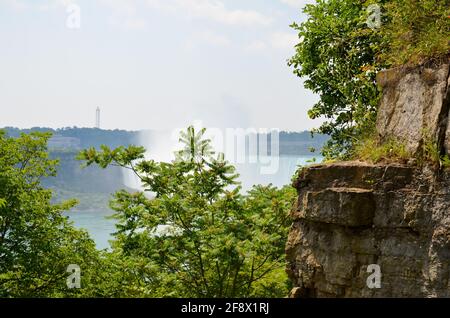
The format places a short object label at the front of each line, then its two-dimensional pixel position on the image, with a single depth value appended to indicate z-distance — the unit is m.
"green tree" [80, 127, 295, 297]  11.68
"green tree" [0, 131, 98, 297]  15.97
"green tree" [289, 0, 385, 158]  11.93
